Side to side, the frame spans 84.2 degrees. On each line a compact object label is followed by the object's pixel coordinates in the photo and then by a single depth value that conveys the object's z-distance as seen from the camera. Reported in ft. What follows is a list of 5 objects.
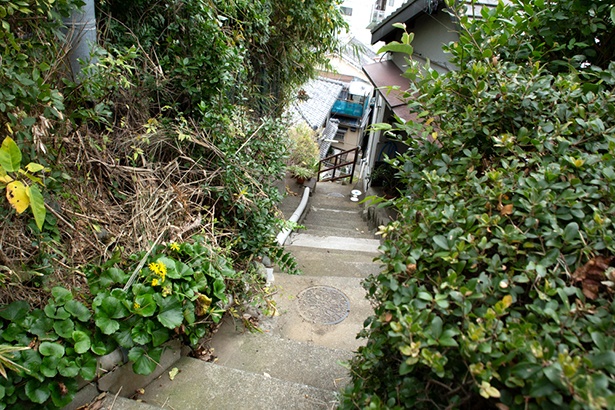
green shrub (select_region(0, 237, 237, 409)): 5.34
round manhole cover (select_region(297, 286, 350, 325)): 13.75
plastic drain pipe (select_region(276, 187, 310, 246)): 20.05
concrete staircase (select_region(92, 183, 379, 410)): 6.87
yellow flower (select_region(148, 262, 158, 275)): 7.04
